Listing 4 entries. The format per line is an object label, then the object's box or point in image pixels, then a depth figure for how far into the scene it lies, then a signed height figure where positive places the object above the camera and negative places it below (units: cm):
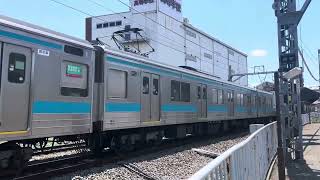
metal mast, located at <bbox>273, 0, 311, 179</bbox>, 1324 +105
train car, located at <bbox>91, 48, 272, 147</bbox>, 1190 +70
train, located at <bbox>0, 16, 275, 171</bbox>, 859 +63
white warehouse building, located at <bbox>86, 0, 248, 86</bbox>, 5550 +1217
